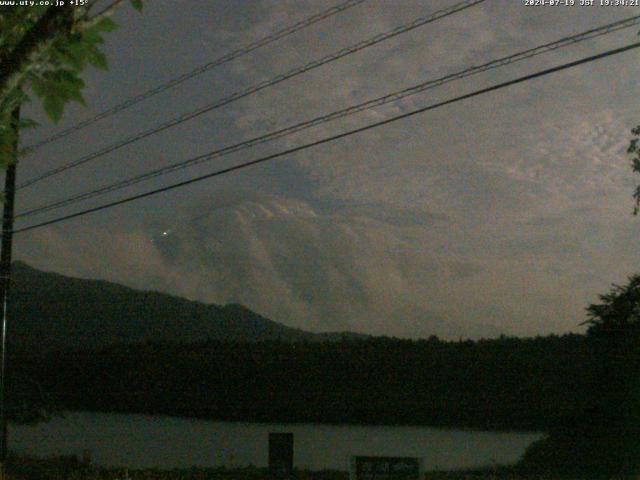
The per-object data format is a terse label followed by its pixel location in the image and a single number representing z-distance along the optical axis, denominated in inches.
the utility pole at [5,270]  736.3
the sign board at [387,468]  452.1
